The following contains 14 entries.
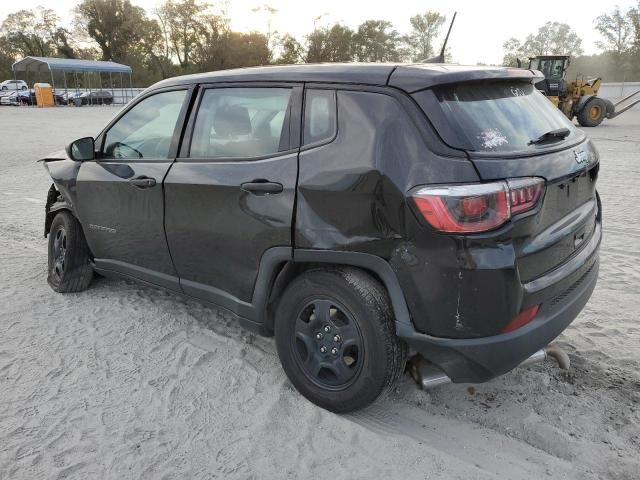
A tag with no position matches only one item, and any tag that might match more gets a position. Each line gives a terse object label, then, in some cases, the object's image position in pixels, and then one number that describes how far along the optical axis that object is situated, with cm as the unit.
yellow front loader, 1822
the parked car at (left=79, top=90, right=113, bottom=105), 3675
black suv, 224
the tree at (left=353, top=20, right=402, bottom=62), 6119
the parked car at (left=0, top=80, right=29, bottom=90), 3684
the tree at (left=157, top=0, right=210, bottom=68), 5838
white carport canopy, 3366
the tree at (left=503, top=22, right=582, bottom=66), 7325
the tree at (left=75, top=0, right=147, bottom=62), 5862
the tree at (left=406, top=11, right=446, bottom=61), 6644
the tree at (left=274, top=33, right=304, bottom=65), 6072
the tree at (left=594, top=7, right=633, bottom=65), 5681
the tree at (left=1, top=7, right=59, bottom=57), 6025
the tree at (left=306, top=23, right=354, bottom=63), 5953
